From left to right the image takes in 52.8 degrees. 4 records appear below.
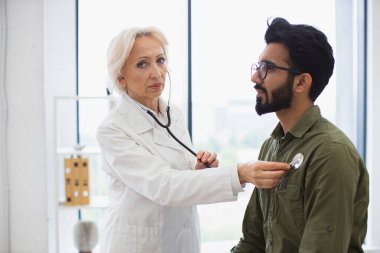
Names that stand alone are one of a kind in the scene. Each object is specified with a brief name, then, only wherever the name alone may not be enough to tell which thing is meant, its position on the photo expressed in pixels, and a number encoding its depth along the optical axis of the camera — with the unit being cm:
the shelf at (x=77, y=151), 259
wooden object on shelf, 260
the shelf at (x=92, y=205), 261
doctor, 140
